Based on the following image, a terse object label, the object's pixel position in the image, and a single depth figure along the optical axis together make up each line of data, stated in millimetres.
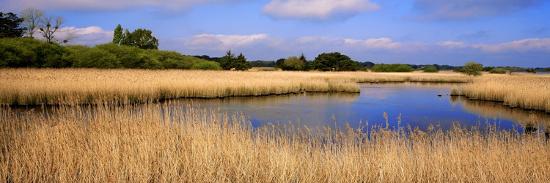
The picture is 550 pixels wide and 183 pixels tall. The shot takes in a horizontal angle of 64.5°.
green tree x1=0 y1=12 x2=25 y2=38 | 39406
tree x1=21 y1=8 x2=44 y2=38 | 42625
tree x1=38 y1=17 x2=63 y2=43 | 43469
